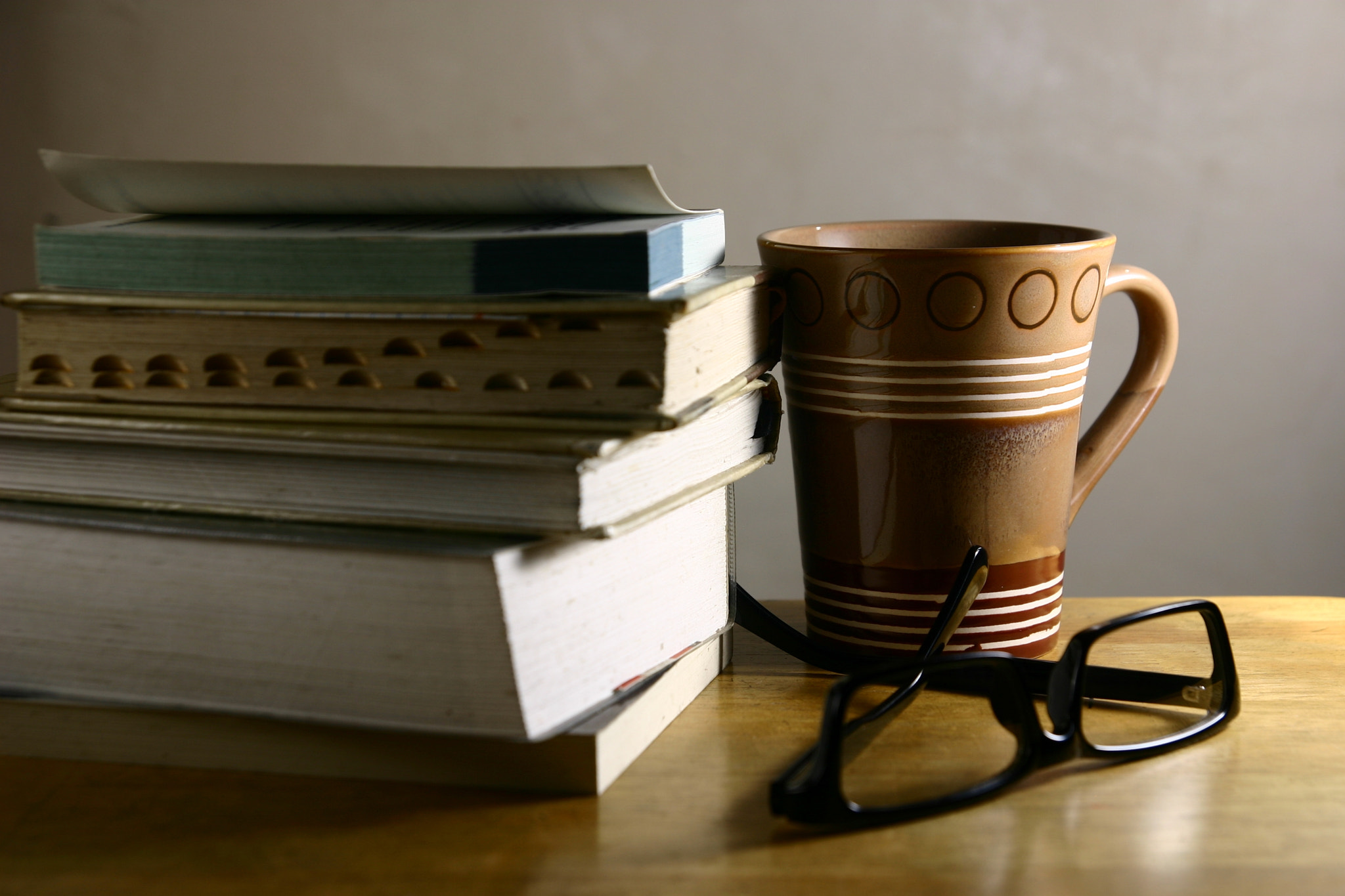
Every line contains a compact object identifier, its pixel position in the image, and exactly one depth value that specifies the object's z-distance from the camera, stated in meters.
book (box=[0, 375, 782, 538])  0.39
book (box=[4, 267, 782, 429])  0.40
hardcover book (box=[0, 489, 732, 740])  0.39
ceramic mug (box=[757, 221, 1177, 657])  0.49
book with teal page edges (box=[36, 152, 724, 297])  0.40
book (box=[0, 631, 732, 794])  0.42
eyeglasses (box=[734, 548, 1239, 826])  0.40
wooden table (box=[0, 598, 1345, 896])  0.37
